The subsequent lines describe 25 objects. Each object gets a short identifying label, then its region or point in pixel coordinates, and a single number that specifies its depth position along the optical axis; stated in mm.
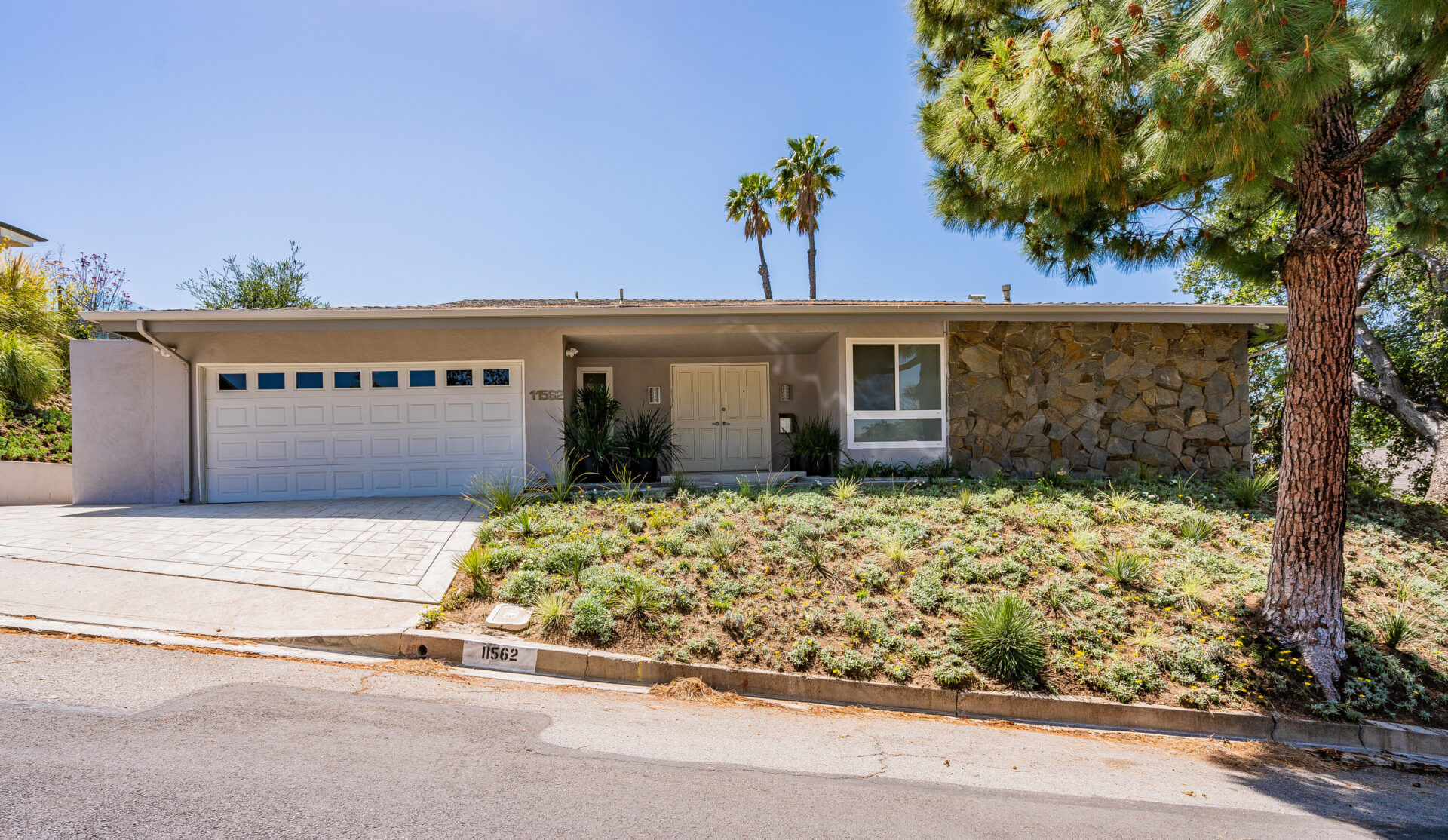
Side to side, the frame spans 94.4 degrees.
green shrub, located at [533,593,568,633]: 5031
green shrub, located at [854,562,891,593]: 5773
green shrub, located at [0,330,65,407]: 11492
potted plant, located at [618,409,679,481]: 9734
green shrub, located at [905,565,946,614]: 5457
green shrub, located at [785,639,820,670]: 4727
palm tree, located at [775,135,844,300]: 19328
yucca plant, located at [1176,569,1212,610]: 5609
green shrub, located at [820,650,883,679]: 4668
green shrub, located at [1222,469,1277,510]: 7980
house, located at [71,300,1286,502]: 9508
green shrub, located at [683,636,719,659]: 4824
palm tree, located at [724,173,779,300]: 20234
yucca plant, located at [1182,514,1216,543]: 6902
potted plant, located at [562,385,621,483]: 9453
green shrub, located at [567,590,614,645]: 4918
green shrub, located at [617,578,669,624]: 5180
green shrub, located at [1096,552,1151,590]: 5883
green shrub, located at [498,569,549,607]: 5426
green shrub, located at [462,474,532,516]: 7586
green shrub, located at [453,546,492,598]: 5520
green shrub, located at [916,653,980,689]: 4594
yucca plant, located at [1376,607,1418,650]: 5355
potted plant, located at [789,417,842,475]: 9820
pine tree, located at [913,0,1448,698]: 3613
